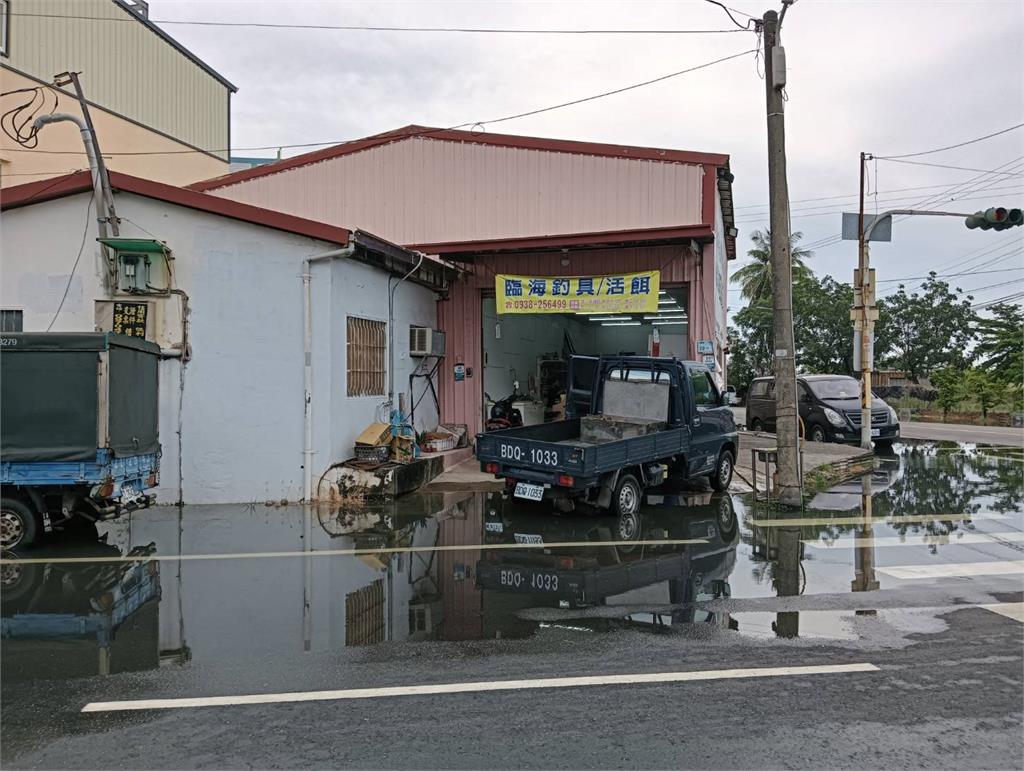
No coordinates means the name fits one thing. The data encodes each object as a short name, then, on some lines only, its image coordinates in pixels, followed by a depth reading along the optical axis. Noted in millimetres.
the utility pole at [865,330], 17250
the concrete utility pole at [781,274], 11094
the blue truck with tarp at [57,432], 8094
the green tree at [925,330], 42125
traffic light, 14195
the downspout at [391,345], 13633
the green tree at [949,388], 33875
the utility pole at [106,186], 11105
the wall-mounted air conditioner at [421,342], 14664
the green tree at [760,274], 45656
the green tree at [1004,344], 33000
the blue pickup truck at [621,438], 9641
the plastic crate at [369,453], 12047
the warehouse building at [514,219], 14555
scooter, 16625
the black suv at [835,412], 19344
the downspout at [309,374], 11359
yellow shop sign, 14320
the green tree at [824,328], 42500
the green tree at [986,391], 31828
